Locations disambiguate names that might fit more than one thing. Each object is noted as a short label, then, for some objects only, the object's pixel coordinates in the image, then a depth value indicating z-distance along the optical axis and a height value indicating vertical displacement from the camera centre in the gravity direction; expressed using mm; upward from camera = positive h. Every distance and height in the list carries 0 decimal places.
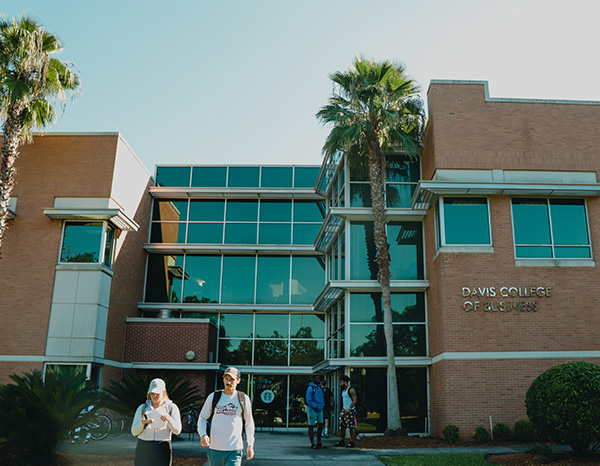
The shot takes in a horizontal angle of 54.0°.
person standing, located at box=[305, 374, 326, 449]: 15078 -133
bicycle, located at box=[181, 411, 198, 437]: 18734 -744
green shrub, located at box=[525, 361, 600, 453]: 11367 -7
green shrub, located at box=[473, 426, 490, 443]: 15602 -784
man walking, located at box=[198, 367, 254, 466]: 6977 -273
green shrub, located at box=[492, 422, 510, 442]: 15758 -706
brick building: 16906 +3787
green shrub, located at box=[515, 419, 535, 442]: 15609 -641
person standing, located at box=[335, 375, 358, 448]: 15070 -195
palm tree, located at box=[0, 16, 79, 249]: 17984 +9582
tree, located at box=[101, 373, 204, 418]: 12227 +58
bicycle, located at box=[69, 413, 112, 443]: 15859 -784
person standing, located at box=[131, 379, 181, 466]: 6996 -344
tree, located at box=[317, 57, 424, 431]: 18500 +8756
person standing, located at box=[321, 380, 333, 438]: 16509 +135
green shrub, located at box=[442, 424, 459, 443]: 15758 -756
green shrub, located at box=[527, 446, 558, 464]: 11742 -974
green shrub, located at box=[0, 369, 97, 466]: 10672 -332
